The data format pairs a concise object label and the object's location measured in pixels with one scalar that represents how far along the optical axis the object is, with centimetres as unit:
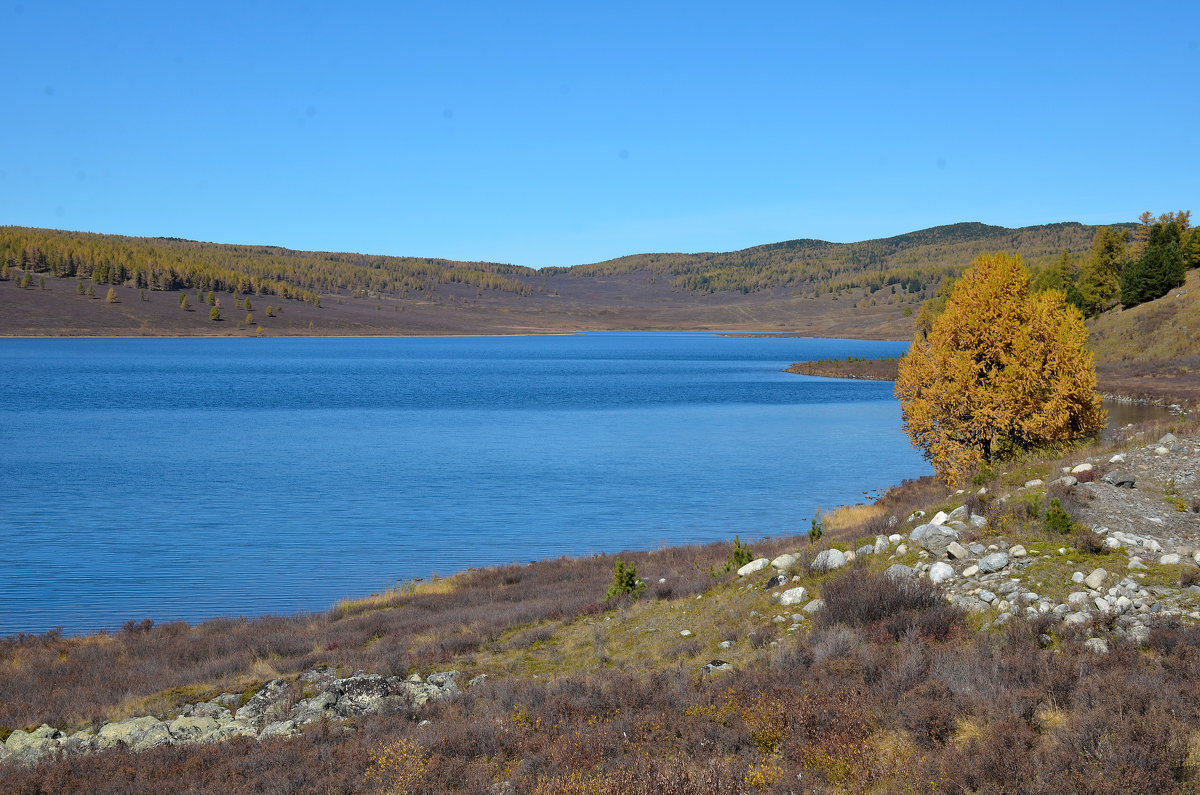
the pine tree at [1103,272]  9975
